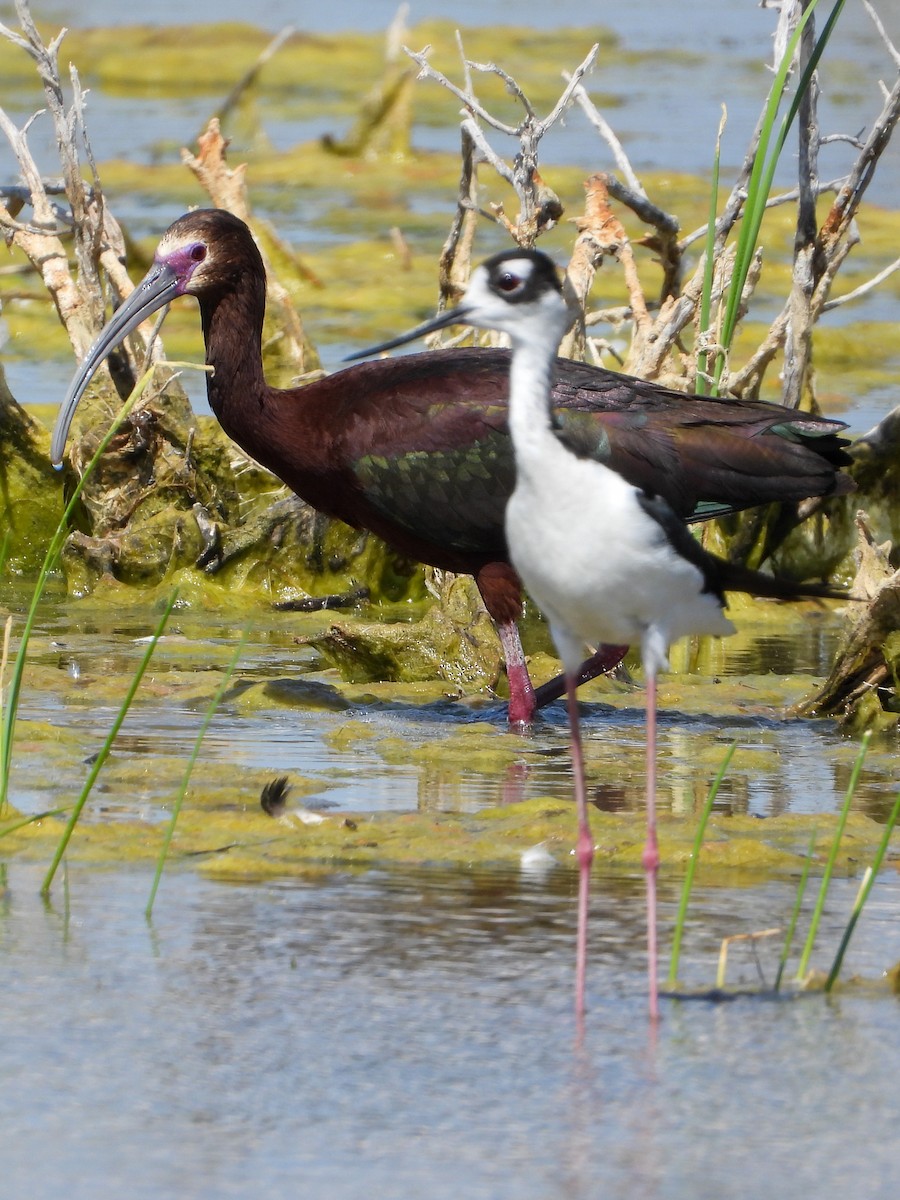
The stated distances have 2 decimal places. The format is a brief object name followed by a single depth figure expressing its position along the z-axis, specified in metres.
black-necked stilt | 7.82
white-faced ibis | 12.67
